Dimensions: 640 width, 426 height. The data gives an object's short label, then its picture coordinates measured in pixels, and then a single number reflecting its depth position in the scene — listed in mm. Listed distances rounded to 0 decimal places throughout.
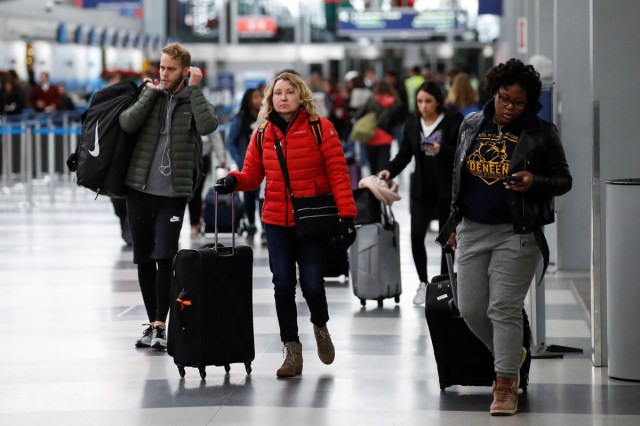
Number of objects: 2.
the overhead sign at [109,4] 35531
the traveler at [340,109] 20641
